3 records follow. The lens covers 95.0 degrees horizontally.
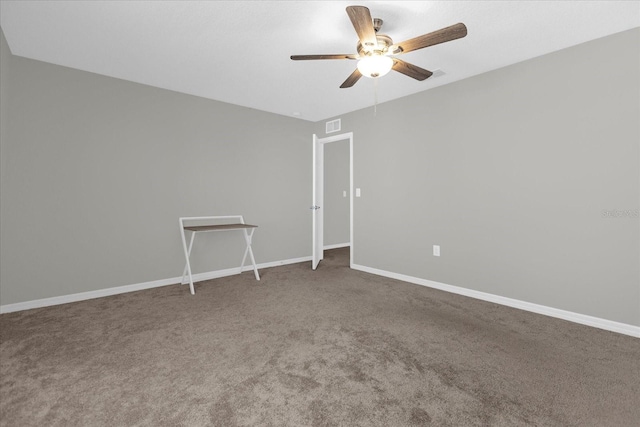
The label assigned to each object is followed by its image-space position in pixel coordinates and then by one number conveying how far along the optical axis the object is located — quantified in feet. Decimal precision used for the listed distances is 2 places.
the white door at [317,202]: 14.26
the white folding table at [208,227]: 11.33
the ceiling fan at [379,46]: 5.83
